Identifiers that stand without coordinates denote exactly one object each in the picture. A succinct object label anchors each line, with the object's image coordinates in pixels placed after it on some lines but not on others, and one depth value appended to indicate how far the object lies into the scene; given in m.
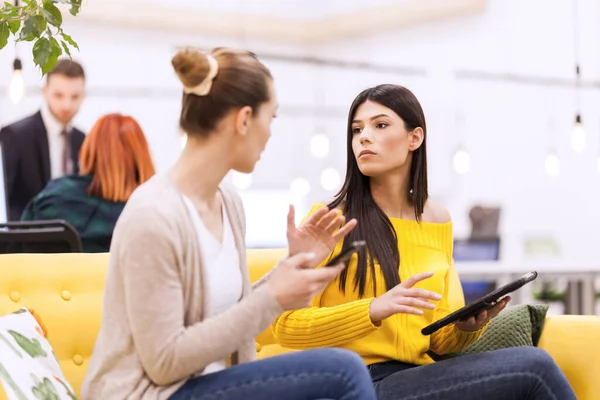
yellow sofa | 4.15
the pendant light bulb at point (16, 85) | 8.54
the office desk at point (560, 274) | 11.76
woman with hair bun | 2.86
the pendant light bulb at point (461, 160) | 14.44
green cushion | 4.50
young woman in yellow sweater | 3.85
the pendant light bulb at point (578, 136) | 12.94
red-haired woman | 6.54
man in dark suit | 9.00
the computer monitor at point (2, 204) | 12.65
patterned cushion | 3.23
